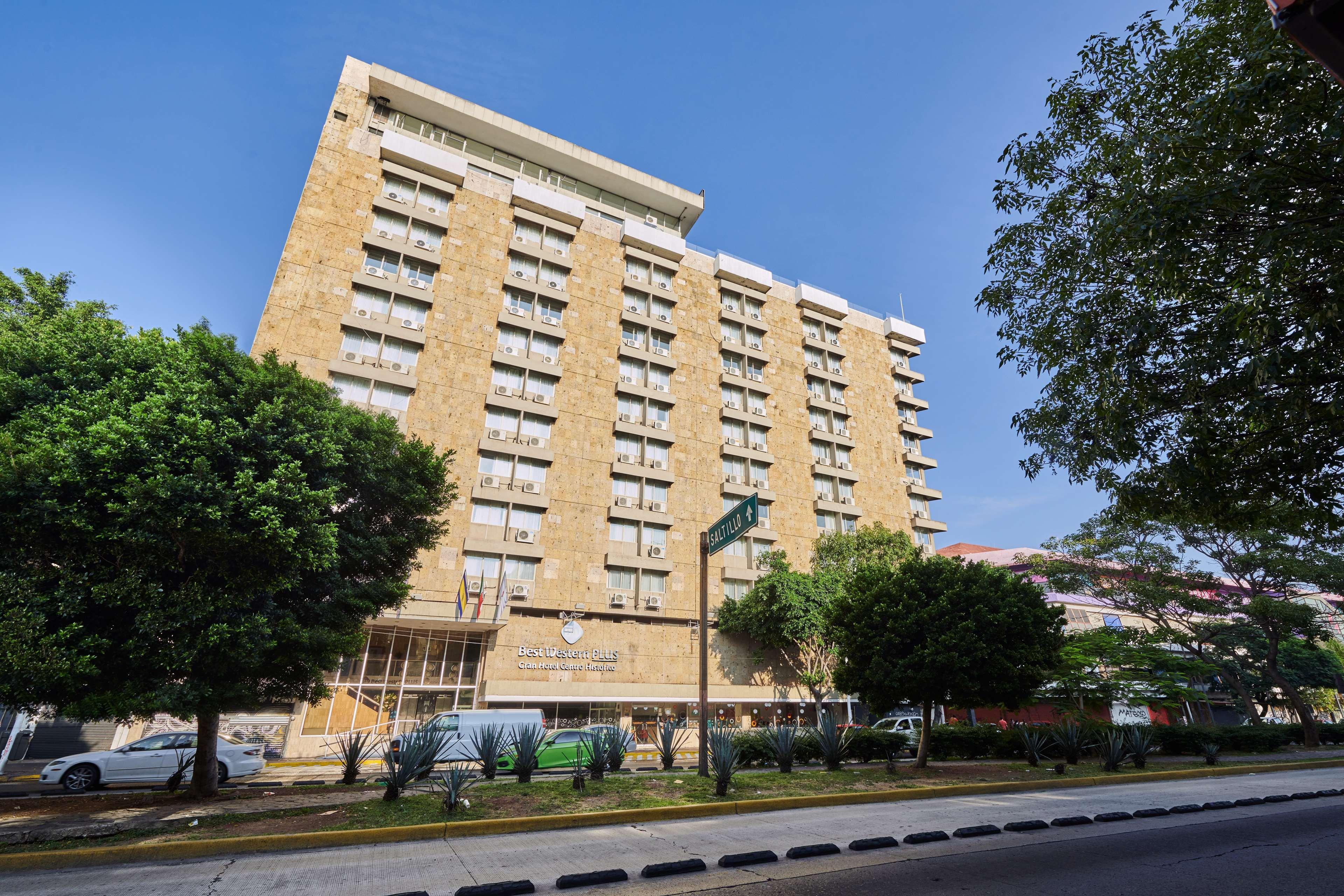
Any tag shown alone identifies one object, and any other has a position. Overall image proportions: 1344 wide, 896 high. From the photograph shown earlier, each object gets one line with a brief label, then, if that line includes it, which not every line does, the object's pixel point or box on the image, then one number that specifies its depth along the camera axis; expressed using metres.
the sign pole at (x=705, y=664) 13.96
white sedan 14.88
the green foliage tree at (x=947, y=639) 17.06
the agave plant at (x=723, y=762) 11.97
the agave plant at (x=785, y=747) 16.05
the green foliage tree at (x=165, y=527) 10.12
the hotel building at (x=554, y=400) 31.19
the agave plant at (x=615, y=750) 14.66
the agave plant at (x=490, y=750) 13.34
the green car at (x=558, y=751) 20.03
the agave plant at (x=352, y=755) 13.43
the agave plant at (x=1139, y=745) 17.73
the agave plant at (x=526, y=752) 12.99
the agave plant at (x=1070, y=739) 18.11
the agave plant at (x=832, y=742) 16.33
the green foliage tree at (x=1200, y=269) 7.39
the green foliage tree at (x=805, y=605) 33.69
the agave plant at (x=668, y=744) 16.33
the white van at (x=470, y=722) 19.44
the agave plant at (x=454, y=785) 9.90
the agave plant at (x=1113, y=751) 17.02
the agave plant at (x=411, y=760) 10.81
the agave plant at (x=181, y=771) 12.84
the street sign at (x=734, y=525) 12.61
